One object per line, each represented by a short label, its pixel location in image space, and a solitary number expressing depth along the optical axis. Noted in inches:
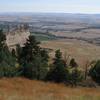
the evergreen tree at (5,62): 856.3
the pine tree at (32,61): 998.6
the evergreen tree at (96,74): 1095.7
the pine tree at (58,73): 1010.7
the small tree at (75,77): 961.7
